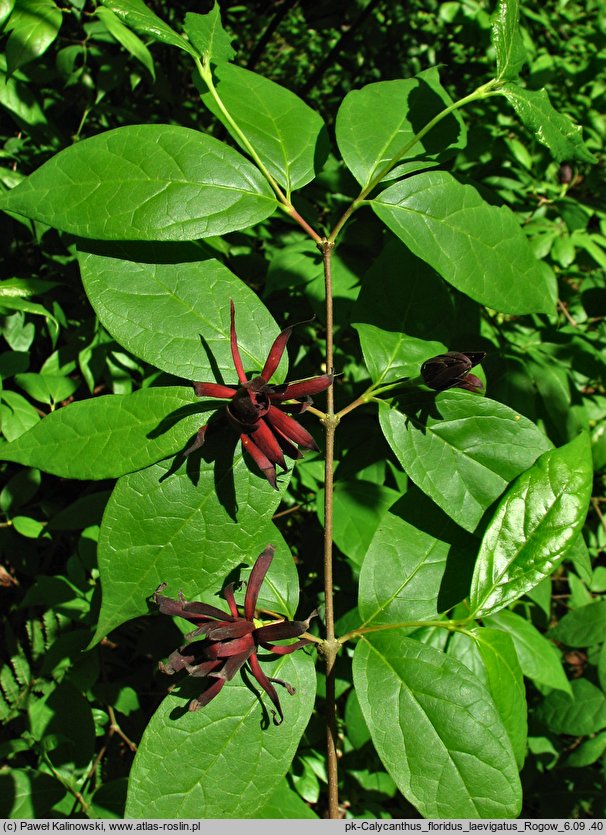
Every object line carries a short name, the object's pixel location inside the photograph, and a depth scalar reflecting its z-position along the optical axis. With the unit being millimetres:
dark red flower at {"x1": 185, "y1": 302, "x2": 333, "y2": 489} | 269
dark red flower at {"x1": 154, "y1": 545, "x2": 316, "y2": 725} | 278
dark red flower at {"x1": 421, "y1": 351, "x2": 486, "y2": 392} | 289
